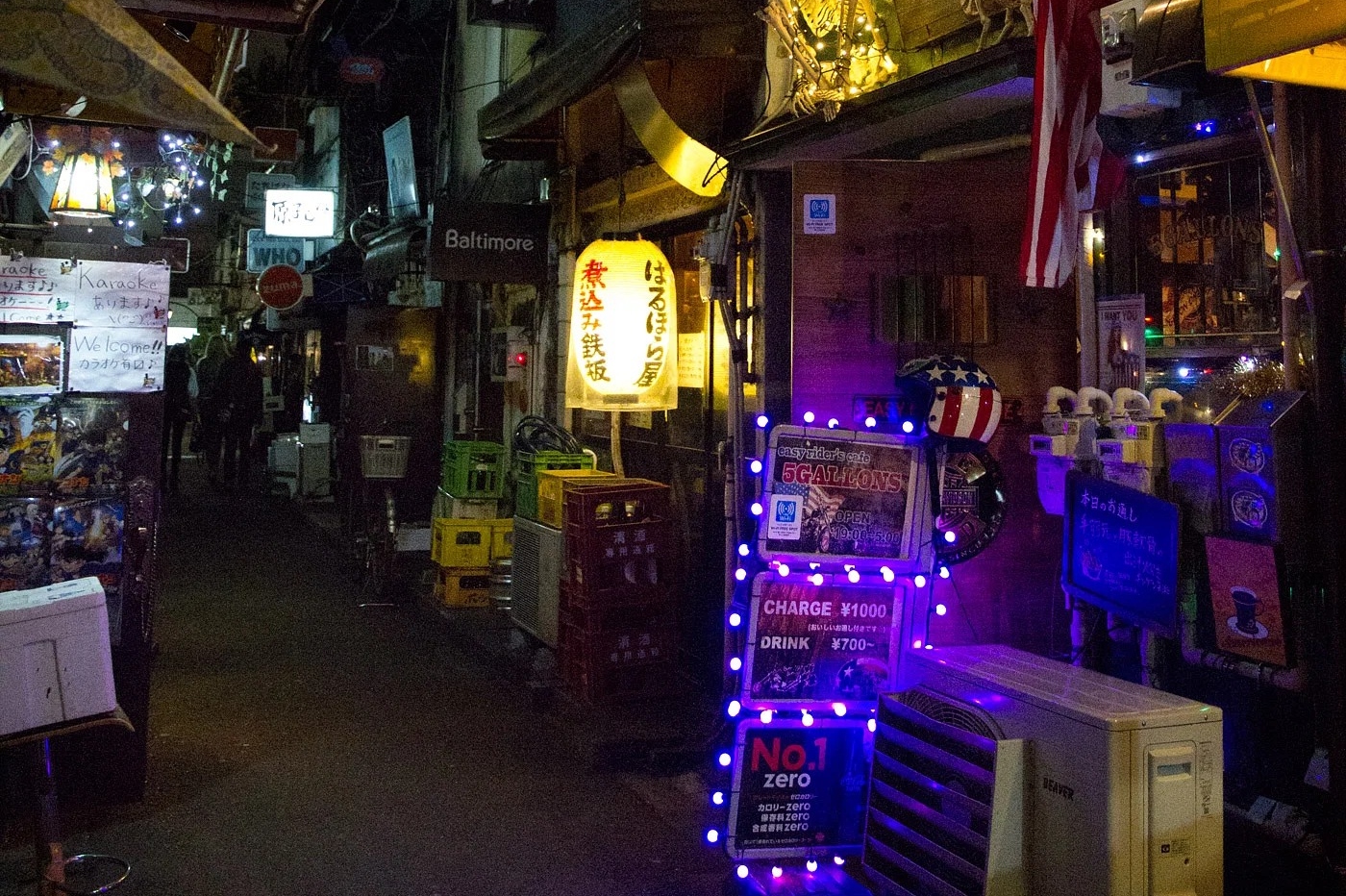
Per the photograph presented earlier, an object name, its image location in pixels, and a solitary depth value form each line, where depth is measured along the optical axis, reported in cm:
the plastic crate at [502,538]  1174
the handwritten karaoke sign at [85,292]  604
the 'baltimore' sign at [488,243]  1185
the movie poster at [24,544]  595
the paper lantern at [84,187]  803
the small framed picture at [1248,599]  411
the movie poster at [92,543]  607
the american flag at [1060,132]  484
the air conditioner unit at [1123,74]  444
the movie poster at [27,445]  598
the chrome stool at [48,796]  481
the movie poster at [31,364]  600
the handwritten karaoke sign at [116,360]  618
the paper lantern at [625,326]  845
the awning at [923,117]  499
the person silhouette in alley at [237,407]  2092
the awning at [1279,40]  313
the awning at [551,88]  712
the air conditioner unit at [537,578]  896
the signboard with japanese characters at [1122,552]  442
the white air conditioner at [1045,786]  378
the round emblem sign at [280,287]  1931
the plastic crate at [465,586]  1174
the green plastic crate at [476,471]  1166
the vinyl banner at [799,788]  507
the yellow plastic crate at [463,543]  1170
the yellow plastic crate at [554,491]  901
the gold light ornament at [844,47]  690
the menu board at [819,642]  509
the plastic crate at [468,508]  1177
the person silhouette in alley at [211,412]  2155
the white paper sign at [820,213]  582
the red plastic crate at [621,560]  819
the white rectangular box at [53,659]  477
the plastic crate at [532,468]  966
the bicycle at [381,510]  1252
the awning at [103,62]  386
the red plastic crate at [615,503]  821
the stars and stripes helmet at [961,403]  506
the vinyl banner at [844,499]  507
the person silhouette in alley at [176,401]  1831
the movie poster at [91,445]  613
